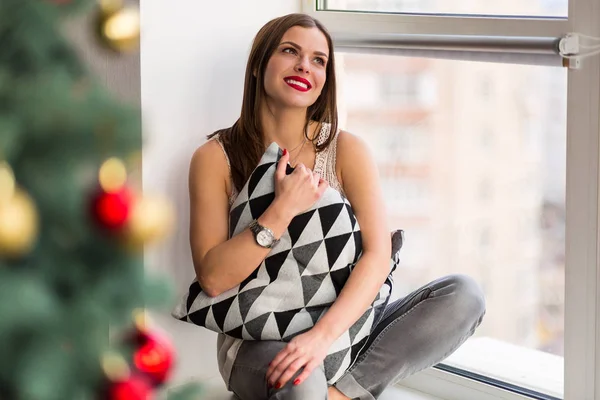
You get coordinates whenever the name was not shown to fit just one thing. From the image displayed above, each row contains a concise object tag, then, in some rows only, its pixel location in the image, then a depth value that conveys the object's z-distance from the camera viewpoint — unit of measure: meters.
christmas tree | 1.01
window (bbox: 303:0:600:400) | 2.45
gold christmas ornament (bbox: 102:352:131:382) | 1.11
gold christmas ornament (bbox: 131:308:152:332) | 1.17
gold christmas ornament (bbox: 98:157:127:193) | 1.11
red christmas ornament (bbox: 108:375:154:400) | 1.13
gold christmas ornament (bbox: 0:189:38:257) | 0.98
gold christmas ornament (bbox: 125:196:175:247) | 1.09
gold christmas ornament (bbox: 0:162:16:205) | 0.98
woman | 2.45
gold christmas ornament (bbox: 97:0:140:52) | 1.16
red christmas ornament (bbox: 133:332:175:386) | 1.24
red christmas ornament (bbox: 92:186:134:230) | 1.09
